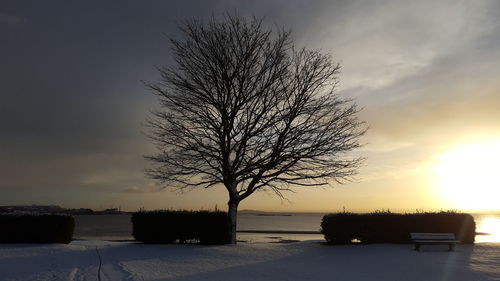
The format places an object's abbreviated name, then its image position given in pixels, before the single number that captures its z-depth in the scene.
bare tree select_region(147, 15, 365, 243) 20.44
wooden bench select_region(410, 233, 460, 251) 18.50
